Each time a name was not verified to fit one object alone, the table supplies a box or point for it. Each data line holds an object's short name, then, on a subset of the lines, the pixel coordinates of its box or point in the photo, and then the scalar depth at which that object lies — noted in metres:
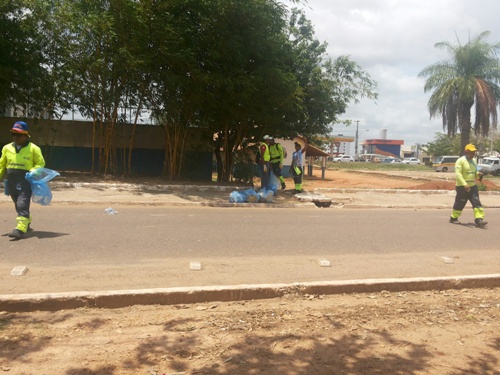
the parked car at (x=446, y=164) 50.25
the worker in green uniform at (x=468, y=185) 10.23
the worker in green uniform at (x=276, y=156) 14.38
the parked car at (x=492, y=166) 44.02
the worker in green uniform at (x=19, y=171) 7.03
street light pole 89.66
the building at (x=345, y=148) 140.19
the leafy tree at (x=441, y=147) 72.90
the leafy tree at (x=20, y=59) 13.87
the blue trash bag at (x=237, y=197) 12.58
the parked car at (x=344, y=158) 86.26
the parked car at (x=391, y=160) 88.31
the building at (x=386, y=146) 133.38
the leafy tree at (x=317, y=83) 19.02
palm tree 27.30
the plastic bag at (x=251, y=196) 12.74
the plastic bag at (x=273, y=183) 13.93
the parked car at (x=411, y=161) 80.53
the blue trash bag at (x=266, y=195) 13.00
